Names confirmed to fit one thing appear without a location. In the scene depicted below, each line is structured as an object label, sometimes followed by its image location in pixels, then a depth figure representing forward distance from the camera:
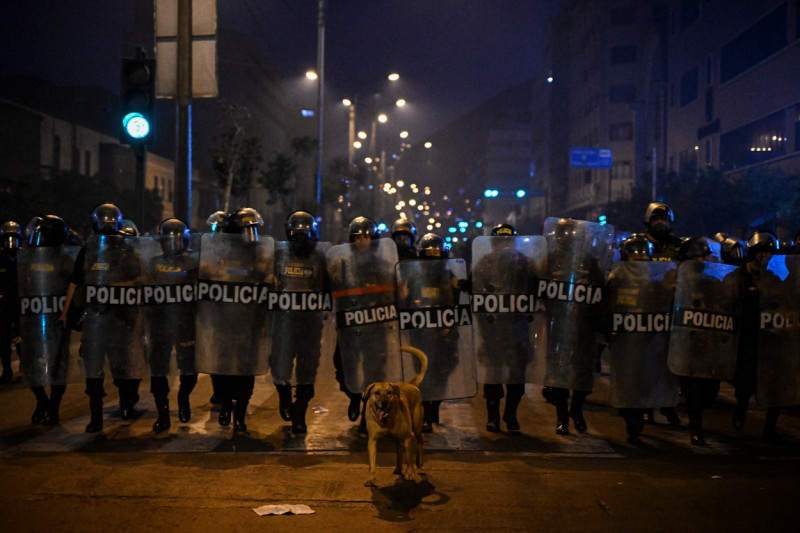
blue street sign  55.62
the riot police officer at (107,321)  8.32
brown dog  6.15
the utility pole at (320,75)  30.03
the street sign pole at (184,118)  11.89
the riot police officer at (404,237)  9.33
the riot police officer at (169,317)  8.47
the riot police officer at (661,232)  9.37
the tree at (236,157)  39.62
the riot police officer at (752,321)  8.20
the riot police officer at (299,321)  8.26
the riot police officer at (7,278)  10.97
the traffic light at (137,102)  10.92
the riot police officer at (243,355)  8.32
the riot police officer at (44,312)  8.55
